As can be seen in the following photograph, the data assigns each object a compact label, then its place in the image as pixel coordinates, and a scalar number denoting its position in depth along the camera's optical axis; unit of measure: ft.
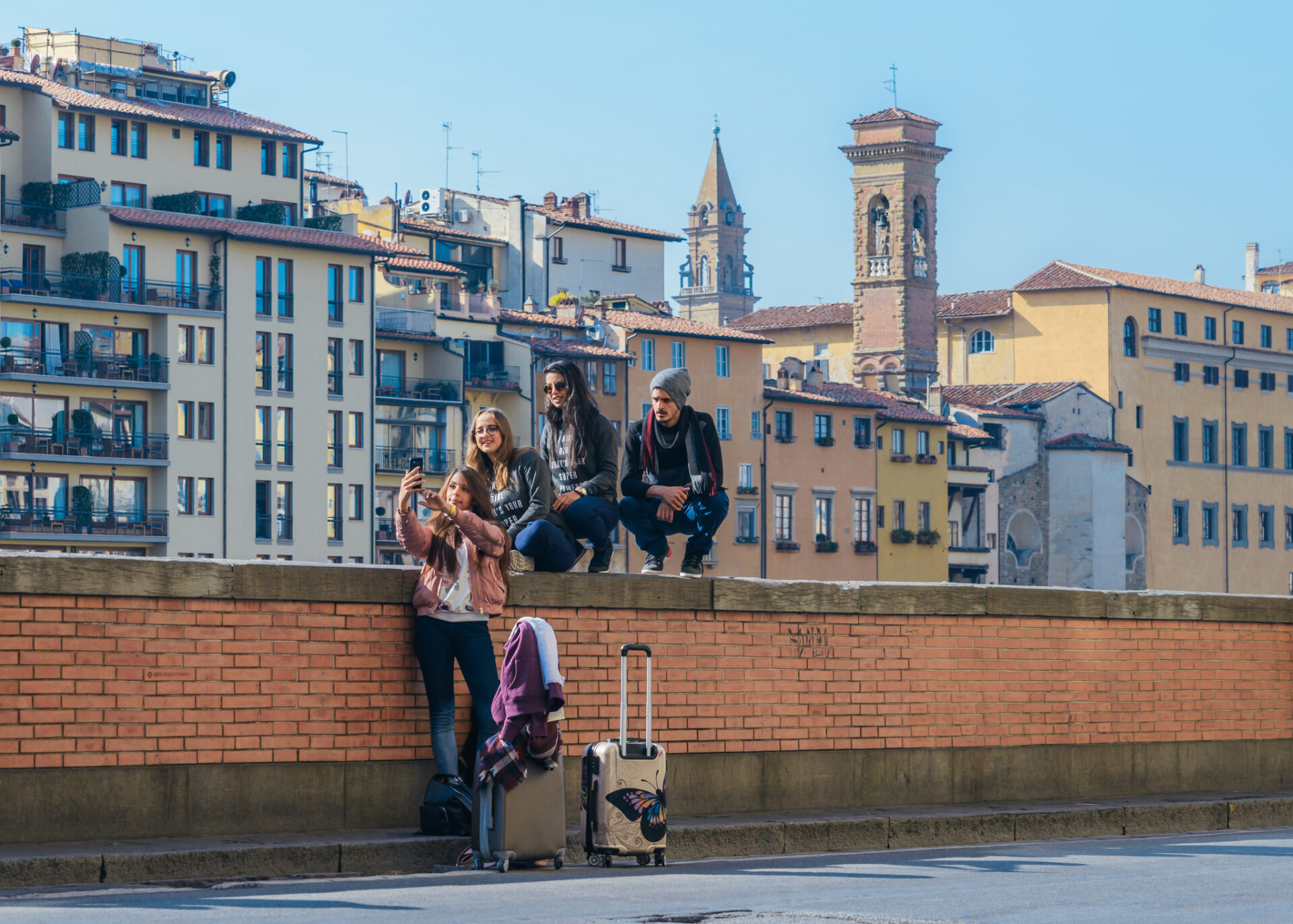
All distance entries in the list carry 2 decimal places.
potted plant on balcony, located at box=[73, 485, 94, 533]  235.40
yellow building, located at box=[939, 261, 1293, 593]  363.97
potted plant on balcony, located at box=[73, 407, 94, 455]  237.86
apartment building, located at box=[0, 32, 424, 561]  239.09
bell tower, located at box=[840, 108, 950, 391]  393.91
